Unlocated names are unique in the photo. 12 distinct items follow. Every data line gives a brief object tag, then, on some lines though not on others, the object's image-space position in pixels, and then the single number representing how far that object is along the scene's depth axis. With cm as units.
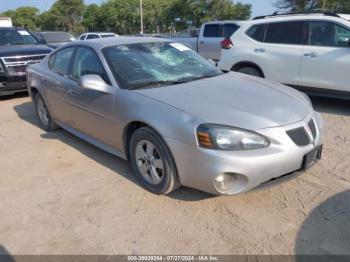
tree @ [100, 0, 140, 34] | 6084
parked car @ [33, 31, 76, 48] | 1641
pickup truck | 1250
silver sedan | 313
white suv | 628
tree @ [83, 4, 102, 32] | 6600
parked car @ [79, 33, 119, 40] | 2322
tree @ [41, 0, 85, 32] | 6525
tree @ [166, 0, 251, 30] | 4212
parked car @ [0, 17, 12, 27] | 2996
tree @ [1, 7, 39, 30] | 8631
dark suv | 849
